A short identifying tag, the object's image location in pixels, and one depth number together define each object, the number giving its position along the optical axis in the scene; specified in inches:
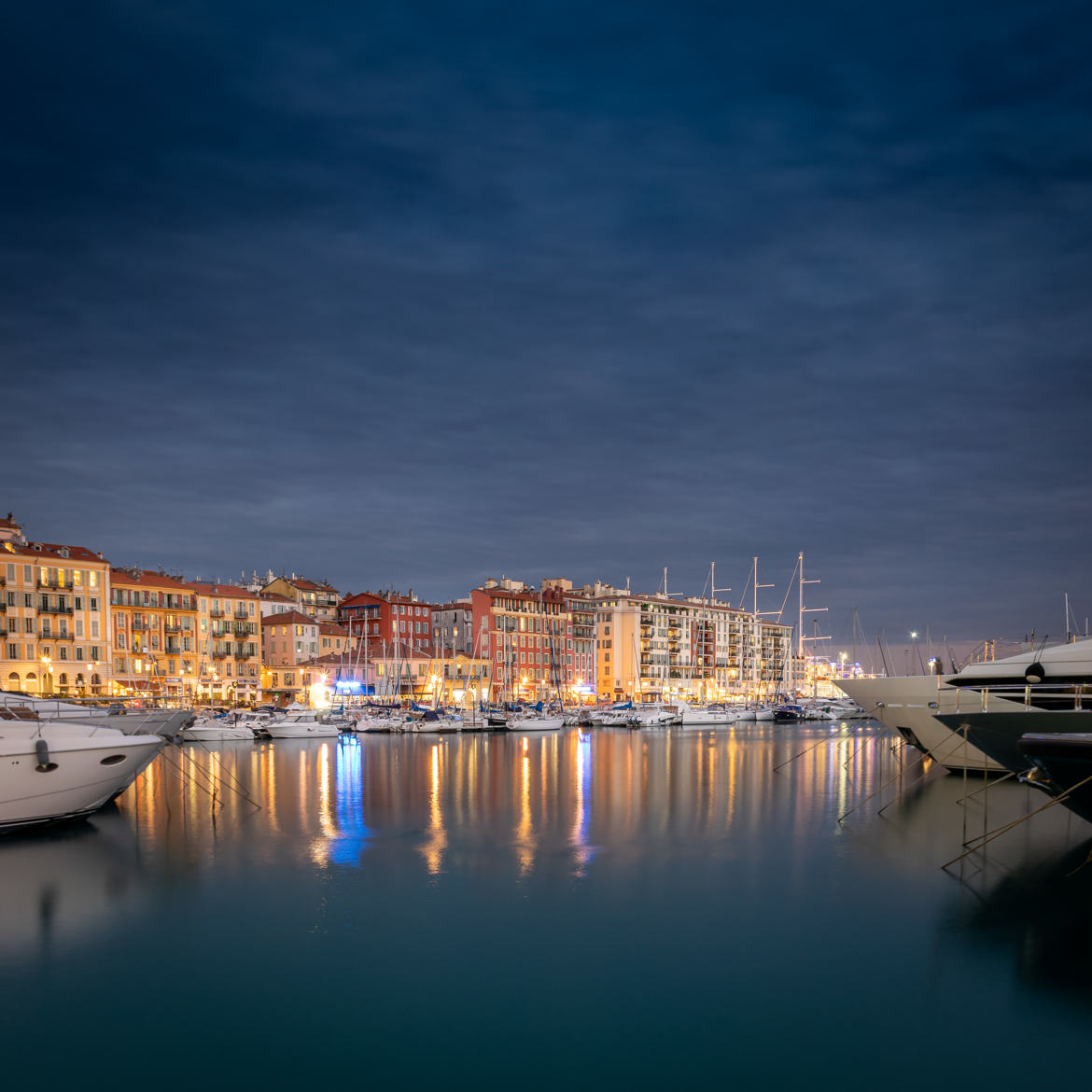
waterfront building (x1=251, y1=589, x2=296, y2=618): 4507.9
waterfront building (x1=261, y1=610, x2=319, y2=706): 4028.1
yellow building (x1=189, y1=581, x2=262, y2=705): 3703.2
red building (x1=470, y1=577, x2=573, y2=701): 4739.2
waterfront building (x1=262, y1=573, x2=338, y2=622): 4650.6
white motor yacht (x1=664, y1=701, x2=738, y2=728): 4003.9
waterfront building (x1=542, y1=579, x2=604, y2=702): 5339.6
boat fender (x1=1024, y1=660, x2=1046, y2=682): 1123.9
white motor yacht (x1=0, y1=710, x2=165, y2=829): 852.6
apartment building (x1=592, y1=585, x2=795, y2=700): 5842.5
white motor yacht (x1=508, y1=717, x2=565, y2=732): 3267.7
